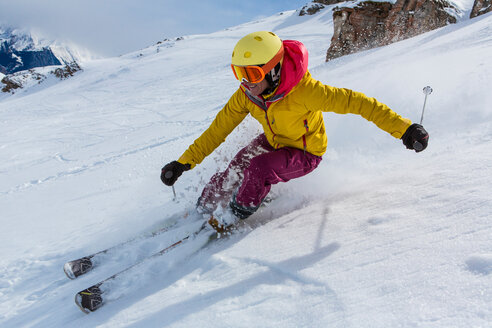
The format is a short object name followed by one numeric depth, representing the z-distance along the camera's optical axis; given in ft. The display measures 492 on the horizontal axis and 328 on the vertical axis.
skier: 7.50
